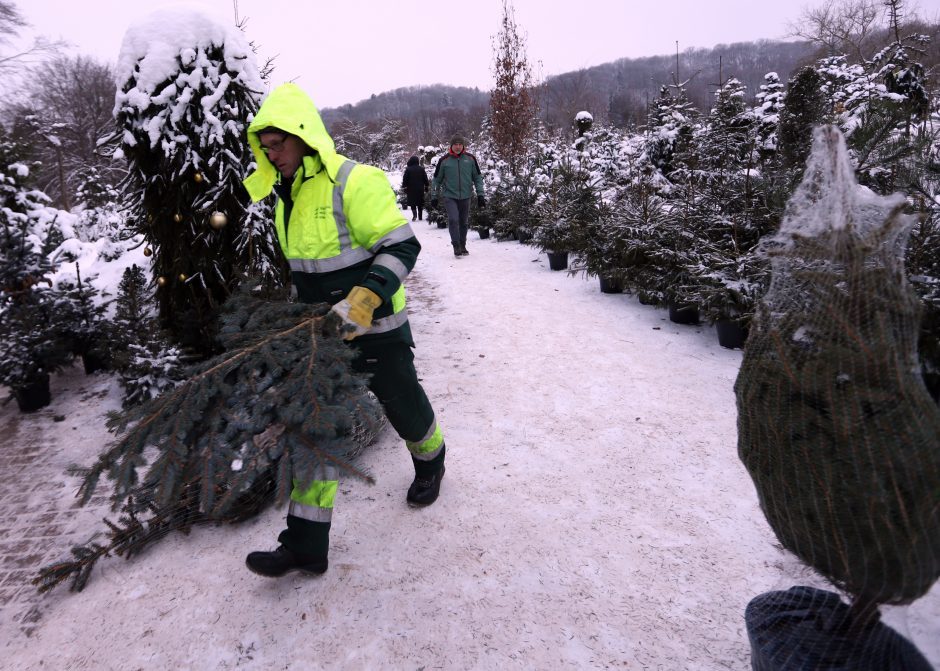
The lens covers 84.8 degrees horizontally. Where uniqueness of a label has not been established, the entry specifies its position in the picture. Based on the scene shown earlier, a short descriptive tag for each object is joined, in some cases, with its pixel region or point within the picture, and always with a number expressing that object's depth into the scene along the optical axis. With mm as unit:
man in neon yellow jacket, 2131
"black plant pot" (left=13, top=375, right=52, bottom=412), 4184
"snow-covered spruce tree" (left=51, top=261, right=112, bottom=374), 4621
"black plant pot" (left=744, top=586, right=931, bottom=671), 1191
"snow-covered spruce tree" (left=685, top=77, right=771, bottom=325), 4430
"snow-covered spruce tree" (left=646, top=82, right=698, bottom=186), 9466
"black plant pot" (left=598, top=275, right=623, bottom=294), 6579
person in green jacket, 9578
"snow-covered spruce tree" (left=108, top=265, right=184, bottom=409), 3809
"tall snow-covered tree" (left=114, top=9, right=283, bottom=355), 3809
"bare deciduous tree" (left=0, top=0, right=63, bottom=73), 15977
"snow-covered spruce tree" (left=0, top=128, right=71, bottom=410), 4098
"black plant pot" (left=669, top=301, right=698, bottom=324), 5346
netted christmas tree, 1084
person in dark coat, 15706
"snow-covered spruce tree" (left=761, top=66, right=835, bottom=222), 4348
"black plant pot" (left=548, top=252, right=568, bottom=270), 8289
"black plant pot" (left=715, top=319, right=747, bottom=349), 4574
